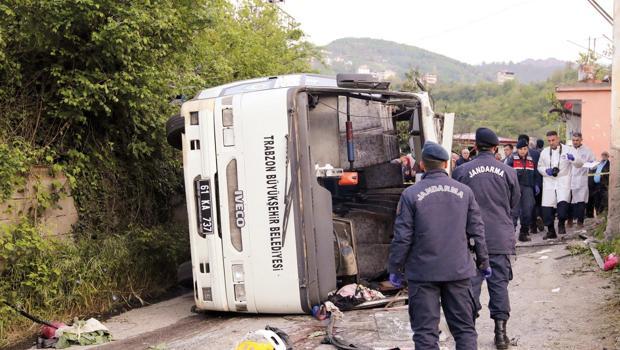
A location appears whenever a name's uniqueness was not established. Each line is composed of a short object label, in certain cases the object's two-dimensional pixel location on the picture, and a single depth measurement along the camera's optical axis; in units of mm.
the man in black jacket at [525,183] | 11750
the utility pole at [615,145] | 8781
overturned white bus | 7074
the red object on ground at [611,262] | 8273
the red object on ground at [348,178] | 7602
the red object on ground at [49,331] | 7004
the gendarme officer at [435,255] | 5098
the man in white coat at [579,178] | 11781
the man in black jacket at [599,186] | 12547
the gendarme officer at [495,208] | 6086
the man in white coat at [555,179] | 11758
